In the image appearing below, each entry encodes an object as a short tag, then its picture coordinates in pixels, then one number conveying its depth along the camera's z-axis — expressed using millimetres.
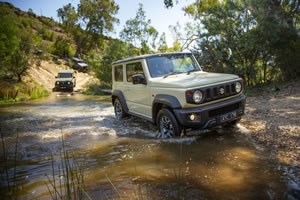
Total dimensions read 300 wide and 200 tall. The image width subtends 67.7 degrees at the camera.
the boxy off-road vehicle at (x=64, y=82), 20578
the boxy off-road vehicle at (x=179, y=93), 4129
